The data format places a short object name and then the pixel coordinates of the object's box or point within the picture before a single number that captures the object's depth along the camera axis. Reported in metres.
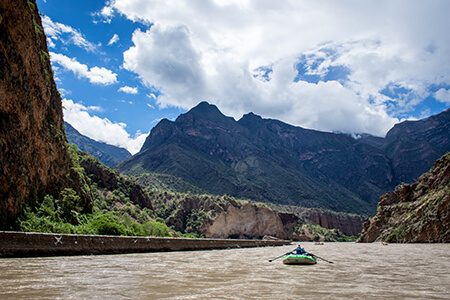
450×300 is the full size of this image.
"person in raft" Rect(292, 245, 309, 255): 23.65
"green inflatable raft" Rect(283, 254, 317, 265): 21.08
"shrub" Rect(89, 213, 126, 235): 33.69
